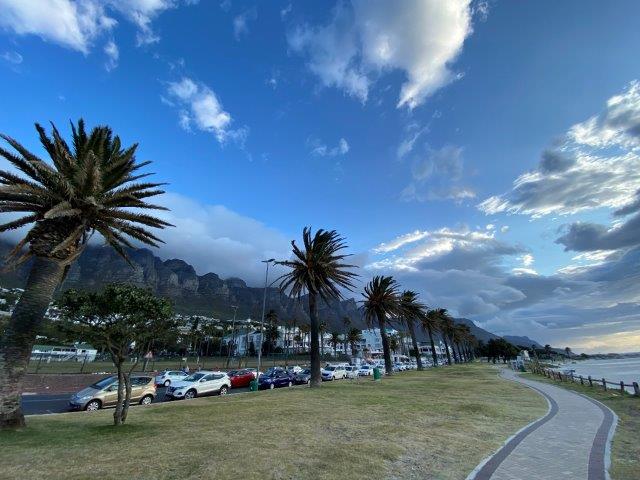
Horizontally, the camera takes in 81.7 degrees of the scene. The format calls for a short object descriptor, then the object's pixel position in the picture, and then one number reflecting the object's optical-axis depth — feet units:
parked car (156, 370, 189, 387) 123.03
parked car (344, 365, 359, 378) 165.19
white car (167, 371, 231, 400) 86.02
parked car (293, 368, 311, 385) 129.18
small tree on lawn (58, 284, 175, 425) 42.73
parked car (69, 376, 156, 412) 63.00
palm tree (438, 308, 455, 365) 267.43
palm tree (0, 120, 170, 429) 39.34
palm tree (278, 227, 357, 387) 99.14
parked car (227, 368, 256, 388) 119.09
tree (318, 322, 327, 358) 370.94
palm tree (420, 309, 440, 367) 232.82
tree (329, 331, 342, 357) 451.20
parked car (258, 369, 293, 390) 117.19
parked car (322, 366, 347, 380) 152.97
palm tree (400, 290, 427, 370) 187.27
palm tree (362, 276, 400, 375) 150.82
